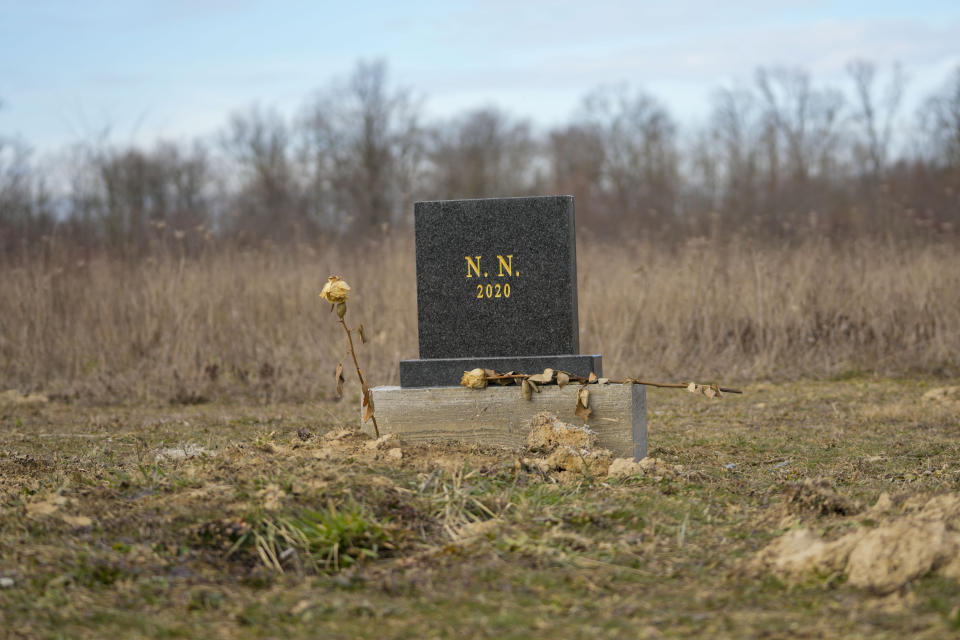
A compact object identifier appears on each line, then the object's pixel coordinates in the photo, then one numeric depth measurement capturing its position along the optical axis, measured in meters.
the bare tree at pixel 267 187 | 15.86
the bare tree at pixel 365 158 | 26.66
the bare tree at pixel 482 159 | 29.33
